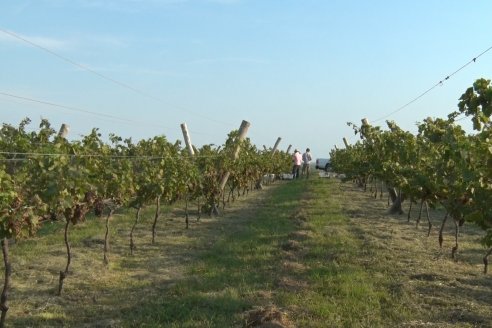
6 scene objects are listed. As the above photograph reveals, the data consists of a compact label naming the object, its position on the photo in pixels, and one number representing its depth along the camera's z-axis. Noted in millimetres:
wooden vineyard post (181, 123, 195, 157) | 15605
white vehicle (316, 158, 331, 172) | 53538
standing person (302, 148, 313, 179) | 34688
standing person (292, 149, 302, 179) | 35188
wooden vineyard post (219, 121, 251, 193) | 15141
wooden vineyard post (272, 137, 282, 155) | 30838
